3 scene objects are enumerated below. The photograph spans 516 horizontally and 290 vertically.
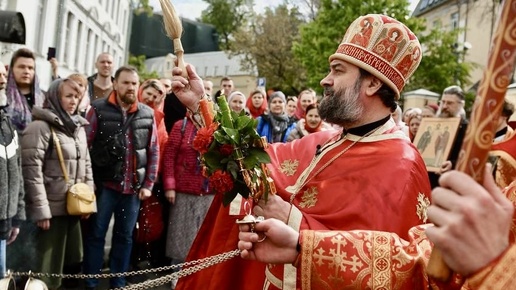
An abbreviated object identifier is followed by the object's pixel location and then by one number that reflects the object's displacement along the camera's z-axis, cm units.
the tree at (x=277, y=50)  3183
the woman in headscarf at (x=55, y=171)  489
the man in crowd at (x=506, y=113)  447
